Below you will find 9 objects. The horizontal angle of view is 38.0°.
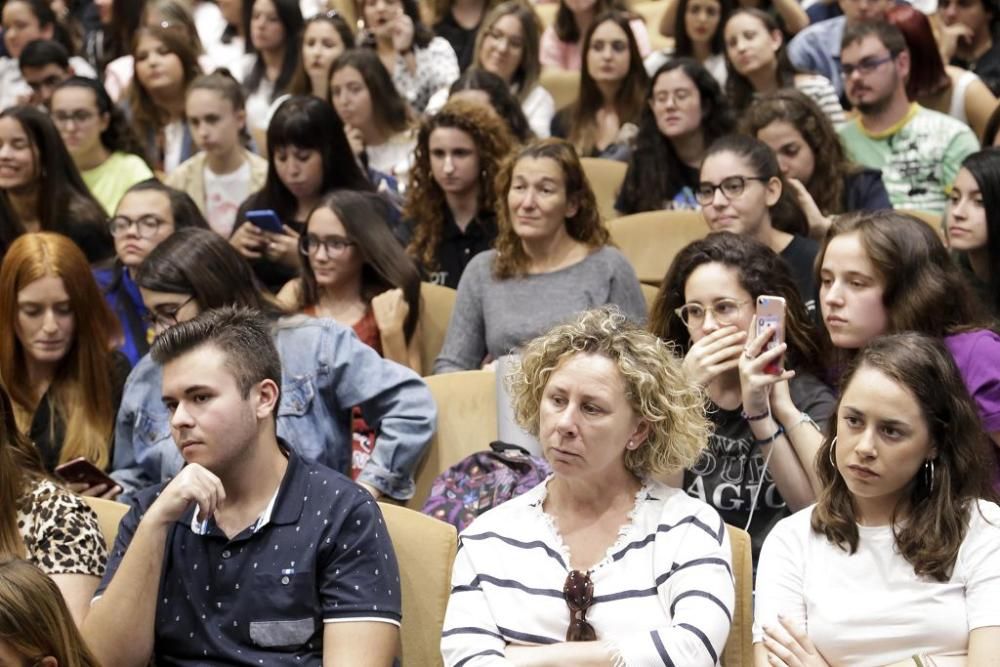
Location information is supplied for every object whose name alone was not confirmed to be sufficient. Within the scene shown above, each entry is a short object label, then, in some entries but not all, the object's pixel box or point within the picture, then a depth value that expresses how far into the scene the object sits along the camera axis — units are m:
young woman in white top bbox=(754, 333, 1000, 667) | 2.36
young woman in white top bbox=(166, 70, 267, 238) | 5.36
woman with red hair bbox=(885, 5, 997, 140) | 5.12
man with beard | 4.78
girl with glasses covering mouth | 2.88
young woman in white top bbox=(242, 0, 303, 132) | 6.50
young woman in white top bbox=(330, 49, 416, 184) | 5.44
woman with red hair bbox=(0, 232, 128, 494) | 3.58
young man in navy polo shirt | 2.54
